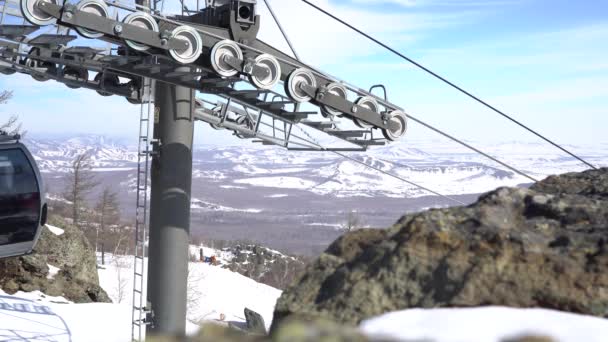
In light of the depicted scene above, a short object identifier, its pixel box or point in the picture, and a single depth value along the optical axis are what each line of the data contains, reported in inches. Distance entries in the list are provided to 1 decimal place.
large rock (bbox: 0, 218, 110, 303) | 585.6
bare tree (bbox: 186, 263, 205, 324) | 1283.2
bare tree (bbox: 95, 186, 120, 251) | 2164.1
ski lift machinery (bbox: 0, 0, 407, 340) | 357.1
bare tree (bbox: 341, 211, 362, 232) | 1736.5
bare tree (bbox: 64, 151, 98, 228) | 2000.5
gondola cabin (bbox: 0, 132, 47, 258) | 394.3
